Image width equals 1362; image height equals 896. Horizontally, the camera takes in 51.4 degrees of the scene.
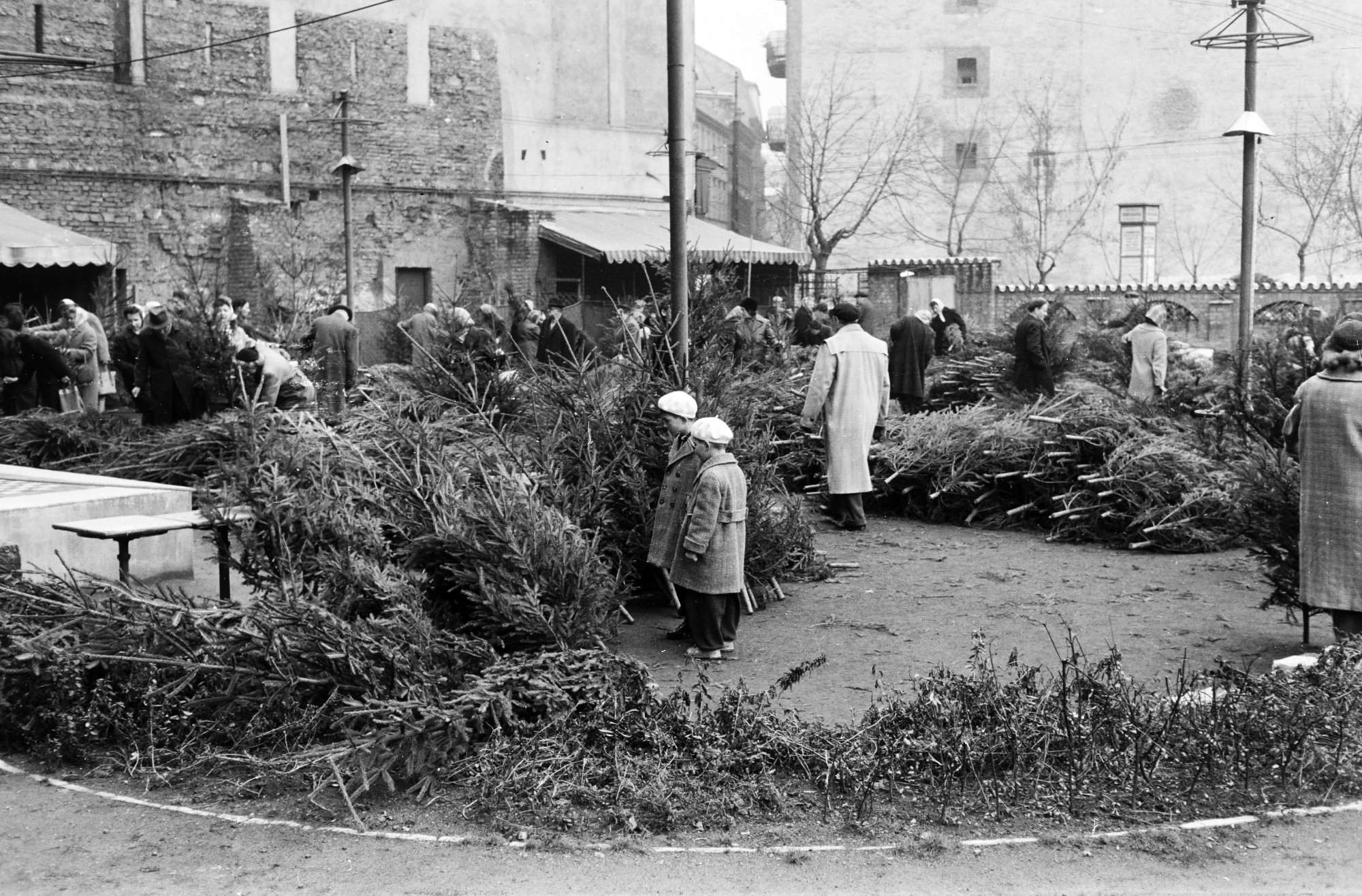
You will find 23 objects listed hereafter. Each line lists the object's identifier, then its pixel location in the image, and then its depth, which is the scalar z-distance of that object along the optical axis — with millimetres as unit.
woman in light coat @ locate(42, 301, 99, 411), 16750
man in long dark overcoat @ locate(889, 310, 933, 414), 15422
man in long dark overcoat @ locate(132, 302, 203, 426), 12664
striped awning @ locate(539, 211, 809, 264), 29938
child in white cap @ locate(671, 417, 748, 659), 7293
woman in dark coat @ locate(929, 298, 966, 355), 20016
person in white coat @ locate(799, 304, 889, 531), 11312
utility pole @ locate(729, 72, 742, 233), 51344
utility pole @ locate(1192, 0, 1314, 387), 14672
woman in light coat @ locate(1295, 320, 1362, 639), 6867
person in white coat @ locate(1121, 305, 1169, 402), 13781
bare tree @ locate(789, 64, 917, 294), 43312
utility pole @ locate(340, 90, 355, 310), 22188
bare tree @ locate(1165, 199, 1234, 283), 43312
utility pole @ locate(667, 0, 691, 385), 8867
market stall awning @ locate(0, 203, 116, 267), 21578
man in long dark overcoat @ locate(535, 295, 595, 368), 14511
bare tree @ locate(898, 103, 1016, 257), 44125
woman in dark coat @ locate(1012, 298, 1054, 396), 14547
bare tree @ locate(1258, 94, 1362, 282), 41094
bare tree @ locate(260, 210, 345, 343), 27500
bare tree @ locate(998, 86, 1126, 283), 43344
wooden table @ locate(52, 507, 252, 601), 7344
